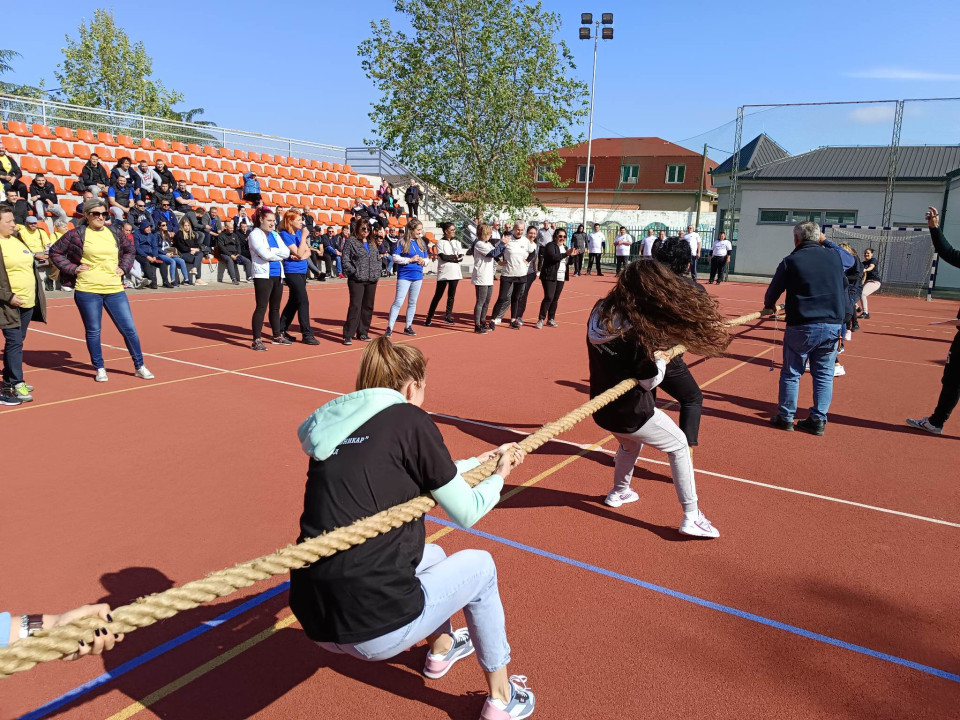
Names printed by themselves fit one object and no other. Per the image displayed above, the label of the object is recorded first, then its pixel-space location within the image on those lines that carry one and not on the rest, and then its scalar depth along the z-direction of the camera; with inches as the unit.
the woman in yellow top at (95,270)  296.5
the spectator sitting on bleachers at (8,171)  631.8
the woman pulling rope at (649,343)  159.0
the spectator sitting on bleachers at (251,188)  925.8
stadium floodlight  1267.2
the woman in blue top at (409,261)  446.0
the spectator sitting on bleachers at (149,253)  674.2
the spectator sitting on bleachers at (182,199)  803.4
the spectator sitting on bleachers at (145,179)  767.7
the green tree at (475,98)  1232.8
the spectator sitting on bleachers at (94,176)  712.4
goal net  982.4
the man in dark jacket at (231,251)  778.8
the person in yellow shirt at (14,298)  270.8
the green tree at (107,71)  1705.2
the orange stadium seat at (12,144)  744.3
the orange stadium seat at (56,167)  761.0
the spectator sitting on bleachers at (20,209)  577.9
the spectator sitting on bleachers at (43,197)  621.3
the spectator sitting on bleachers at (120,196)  661.9
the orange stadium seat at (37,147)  762.8
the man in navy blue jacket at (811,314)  262.7
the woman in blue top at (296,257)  406.0
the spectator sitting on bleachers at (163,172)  810.2
